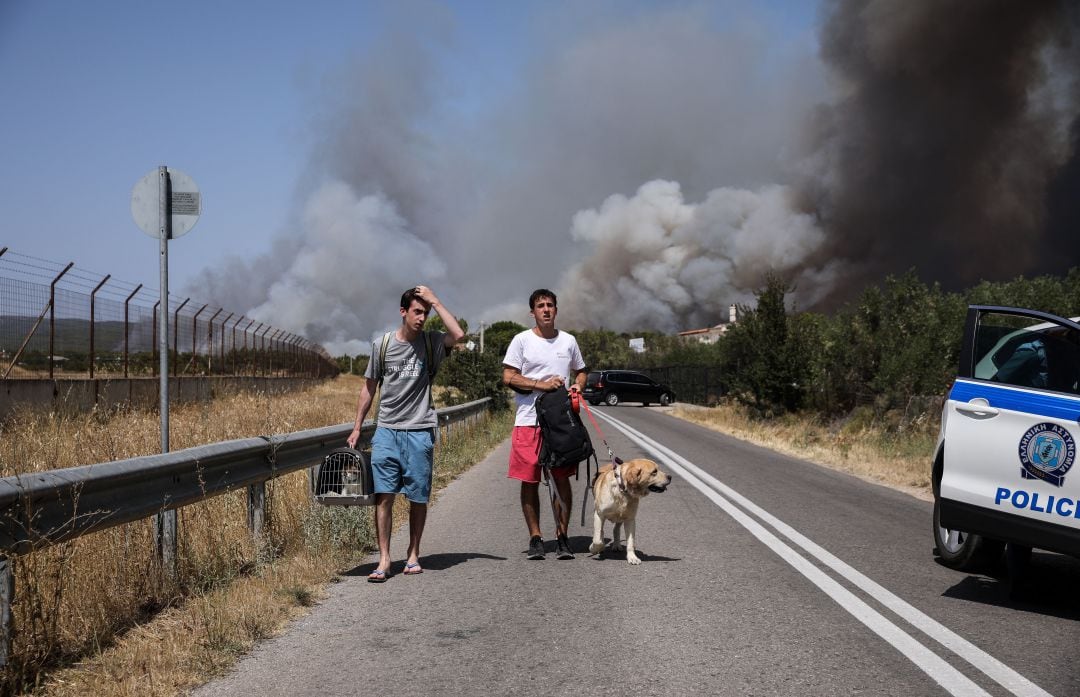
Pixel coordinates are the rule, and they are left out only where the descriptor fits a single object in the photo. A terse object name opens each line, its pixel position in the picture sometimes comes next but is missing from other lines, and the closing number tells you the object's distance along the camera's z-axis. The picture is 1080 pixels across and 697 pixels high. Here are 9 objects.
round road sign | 7.05
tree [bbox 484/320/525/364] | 119.84
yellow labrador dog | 6.73
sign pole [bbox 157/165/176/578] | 6.98
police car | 5.21
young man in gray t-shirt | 6.48
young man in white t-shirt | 7.13
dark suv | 48.34
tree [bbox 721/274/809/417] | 27.34
